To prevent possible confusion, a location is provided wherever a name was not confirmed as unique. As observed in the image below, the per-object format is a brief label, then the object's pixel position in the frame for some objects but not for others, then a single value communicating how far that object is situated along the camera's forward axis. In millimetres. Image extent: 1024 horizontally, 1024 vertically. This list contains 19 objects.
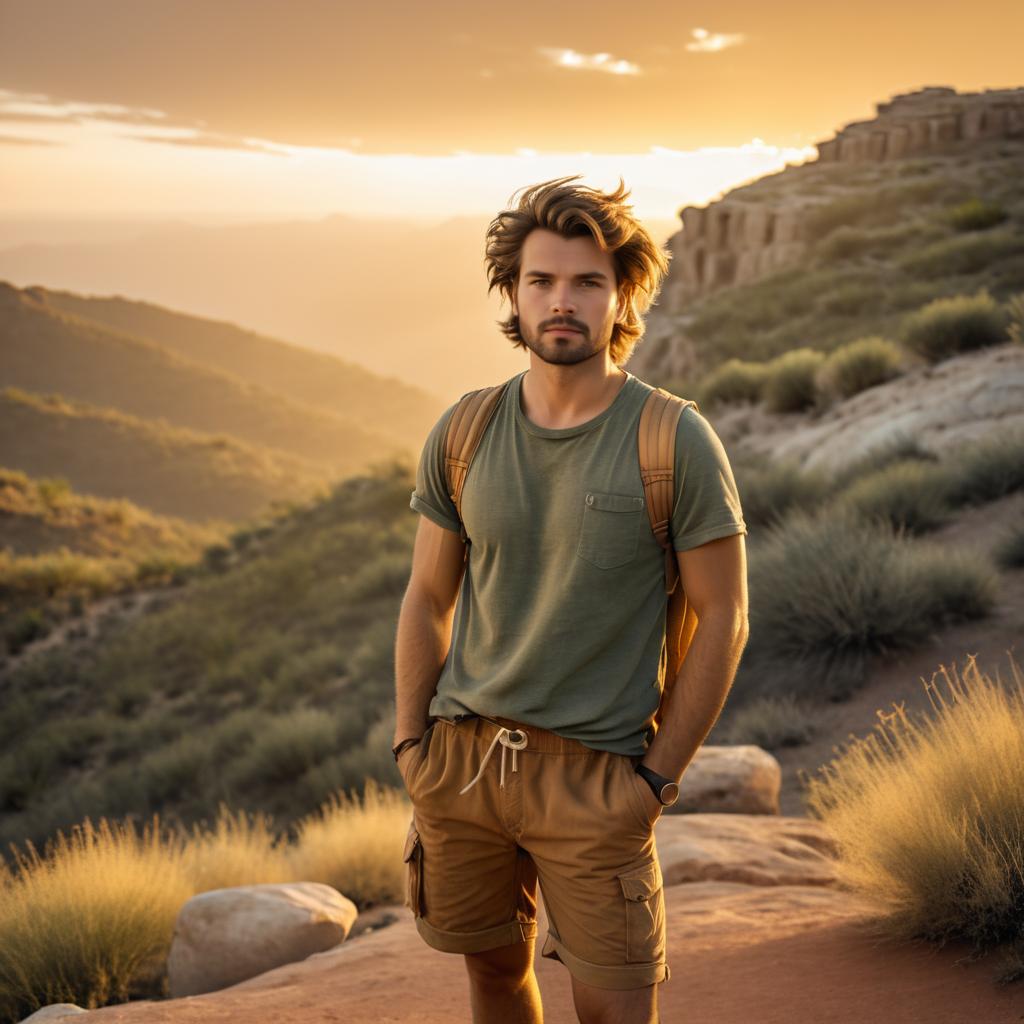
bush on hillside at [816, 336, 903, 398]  13812
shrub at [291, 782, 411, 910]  6008
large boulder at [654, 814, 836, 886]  4711
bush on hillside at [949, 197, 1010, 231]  24766
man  2088
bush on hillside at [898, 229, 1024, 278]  20875
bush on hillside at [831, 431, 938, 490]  10453
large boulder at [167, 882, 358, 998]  4617
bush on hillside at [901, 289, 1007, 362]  13188
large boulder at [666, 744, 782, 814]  5695
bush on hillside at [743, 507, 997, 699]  7055
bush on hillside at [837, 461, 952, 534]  8977
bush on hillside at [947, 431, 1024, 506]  9070
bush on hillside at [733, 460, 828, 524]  10320
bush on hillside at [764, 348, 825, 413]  14867
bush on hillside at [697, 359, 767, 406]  16188
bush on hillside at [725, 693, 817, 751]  6734
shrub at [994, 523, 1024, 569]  7781
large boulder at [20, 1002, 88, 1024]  3801
